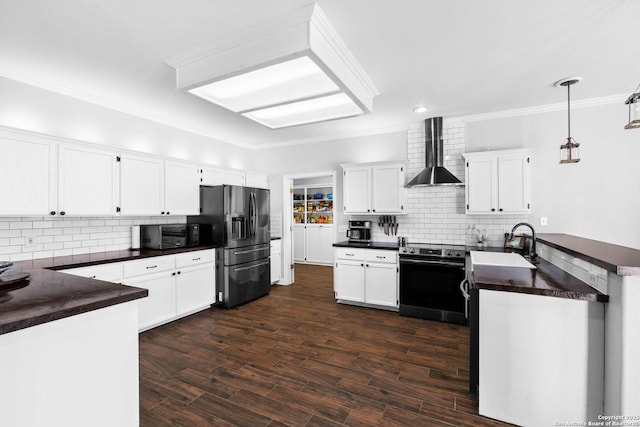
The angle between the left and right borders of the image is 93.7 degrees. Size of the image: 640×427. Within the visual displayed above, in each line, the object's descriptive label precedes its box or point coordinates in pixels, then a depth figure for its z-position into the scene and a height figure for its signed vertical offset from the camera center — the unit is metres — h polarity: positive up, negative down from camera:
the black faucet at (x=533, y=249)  3.01 -0.38
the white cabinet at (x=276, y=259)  5.44 -0.87
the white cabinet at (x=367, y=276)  4.12 -0.92
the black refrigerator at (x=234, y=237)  4.27 -0.36
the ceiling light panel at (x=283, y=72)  2.10 +1.11
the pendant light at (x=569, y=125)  2.86 +1.05
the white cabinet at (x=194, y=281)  3.82 -0.92
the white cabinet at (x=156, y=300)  3.37 -1.02
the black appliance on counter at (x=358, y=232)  4.75 -0.32
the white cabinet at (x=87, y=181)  2.97 +0.34
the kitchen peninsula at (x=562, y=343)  1.59 -0.80
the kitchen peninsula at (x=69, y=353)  1.21 -0.64
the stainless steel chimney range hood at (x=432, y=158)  4.11 +0.77
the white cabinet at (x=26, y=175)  2.61 +0.35
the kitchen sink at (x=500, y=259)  2.65 -0.46
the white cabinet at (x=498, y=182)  3.76 +0.38
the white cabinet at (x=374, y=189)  4.38 +0.35
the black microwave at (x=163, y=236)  3.79 -0.30
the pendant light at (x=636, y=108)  1.75 +0.61
